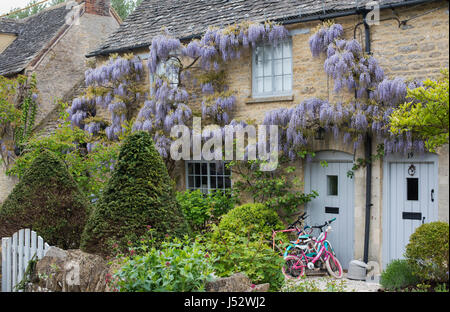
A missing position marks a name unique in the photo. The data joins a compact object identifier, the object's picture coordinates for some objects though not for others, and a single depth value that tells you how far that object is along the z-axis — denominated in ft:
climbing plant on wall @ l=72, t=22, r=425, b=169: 34.14
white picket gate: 24.09
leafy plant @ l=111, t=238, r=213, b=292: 18.42
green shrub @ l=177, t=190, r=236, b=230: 40.11
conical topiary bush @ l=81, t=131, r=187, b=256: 25.77
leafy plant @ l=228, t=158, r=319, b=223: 37.81
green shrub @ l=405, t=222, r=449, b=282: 24.08
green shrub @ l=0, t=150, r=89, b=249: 29.63
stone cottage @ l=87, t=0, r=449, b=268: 33.09
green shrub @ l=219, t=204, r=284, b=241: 35.47
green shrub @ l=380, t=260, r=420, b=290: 25.77
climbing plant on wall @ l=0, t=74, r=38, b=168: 58.85
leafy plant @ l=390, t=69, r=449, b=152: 22.71
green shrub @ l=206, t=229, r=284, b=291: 21.88
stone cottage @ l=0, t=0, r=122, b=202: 63.41
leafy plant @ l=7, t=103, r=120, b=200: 41.29
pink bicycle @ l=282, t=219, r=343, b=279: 32.40
